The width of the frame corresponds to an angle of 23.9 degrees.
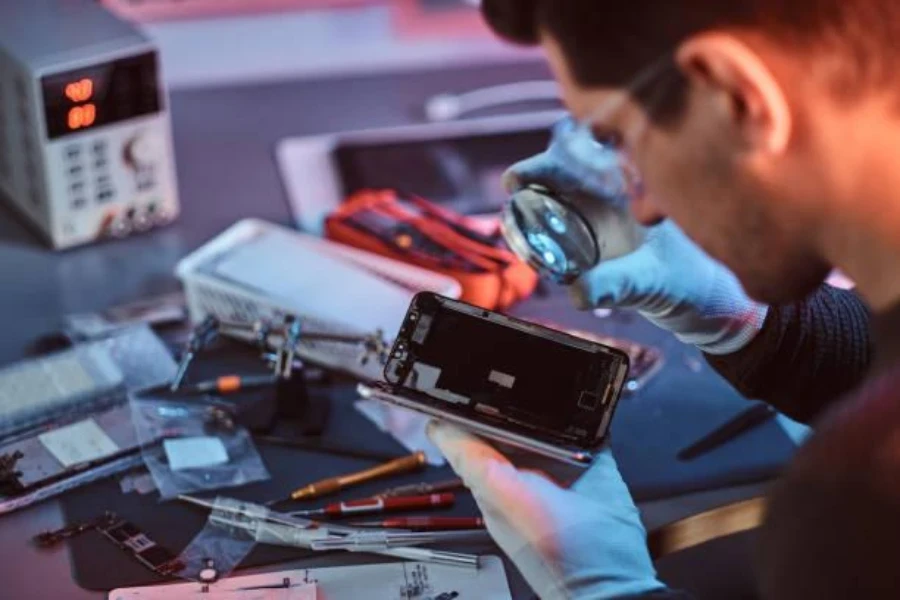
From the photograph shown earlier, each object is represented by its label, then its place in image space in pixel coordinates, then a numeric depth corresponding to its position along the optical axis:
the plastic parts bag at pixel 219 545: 1.36
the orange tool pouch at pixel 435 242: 1.60
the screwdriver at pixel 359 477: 1.43
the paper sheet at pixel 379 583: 1.34
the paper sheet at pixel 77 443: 1.45
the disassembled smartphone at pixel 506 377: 1.32
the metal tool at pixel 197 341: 1.52
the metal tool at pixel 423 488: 1.43
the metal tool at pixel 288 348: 1.50
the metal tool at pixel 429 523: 1.40
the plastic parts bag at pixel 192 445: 1.44
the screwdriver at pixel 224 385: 1.52
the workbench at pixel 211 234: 1.39
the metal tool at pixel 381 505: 1.41
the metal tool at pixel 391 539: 1.38
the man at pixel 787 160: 1.06
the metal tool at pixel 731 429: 1.48
